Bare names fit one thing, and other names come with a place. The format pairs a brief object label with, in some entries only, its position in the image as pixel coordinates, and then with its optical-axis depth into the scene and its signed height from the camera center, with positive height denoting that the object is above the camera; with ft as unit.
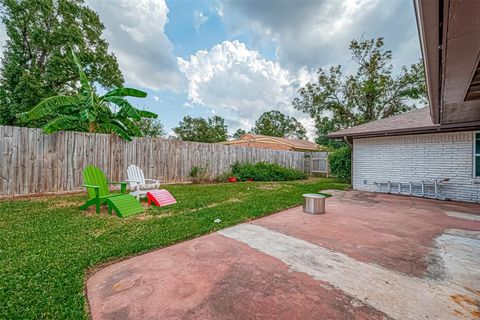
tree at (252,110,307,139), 143.95 +27.96
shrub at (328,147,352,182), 36.96 +0.48
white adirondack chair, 19.99 -2.09
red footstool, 18.61 -3.24
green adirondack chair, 15.74 -2.06
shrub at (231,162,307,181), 40.22 -1.53
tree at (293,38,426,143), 53.78 +20.88
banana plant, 21.77 +5.95
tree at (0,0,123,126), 40.73 +23.59
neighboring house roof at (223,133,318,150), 76.23 +8.98
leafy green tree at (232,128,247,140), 161.38 +25.14
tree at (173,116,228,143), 102.89 +16.61
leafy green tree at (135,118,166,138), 77.56 +13.99
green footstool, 15.21 -3.31
